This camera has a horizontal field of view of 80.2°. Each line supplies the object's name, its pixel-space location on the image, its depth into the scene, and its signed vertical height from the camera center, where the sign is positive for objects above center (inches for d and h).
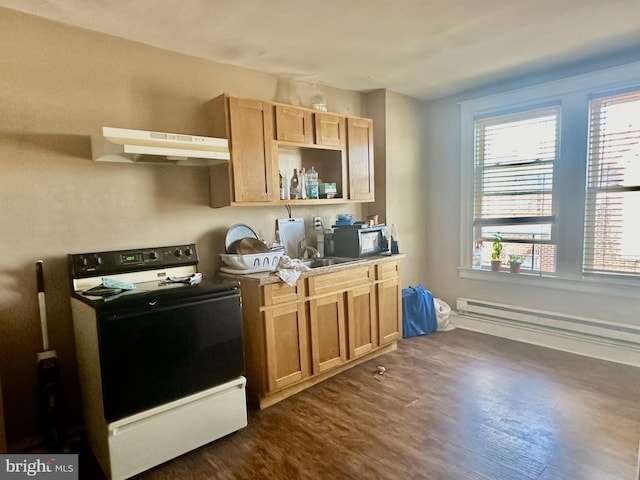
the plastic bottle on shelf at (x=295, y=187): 124.6 +7.3
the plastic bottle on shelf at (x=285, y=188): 121.7 +6.8
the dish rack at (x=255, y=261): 104.0 -14.1
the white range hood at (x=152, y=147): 79.4 +14.7
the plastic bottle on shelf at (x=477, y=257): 159.9 -22.9
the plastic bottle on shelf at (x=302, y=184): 126.1 +8.2
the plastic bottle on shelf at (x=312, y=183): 127.5 +8.5
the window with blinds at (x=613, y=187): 121.1 +3.6
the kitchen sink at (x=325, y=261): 127.3 -18.2
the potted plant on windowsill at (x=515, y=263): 147.8 -23.9
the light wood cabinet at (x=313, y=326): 100.7 -35.1
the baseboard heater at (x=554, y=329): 124.3 -47.3
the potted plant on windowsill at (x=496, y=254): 152.8 -20.9
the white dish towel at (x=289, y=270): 101.8 -16.9
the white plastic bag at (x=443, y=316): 158.6 -46.9
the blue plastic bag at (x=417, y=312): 153.2 -43.8
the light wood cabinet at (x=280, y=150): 105.7 +19.4
